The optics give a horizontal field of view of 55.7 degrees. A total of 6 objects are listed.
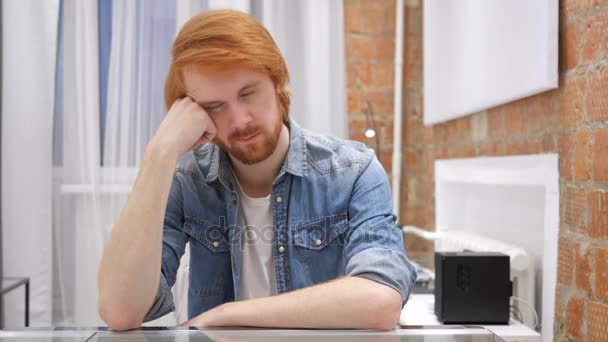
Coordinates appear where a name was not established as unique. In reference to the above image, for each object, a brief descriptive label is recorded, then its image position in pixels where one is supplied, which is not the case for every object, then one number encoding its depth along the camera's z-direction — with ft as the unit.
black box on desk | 5.67
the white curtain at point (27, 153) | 8.59
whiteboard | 5.25
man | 3.25
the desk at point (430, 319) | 5.34
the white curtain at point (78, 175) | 8.75
